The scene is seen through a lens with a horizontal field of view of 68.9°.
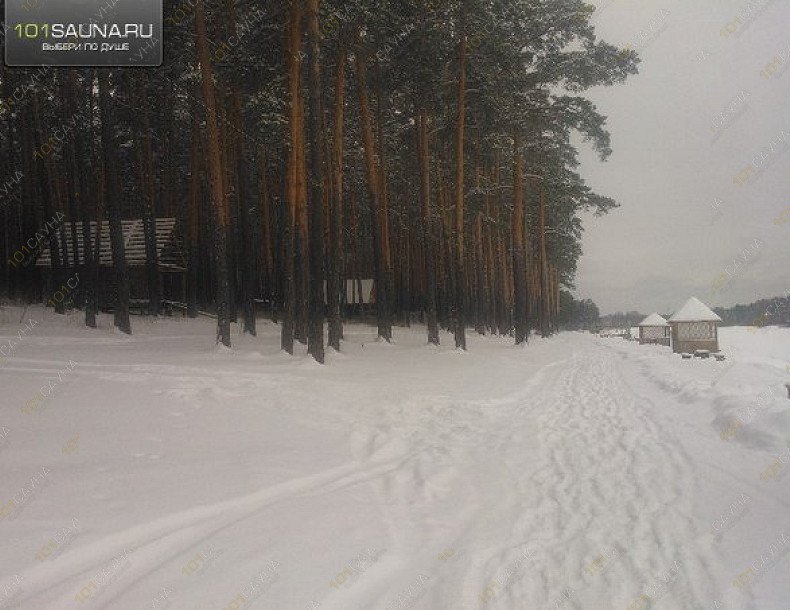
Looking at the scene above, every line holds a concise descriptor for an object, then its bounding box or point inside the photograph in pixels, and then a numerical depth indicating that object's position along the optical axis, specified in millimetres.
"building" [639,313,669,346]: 62719
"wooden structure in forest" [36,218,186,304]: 23531
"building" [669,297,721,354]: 40938
